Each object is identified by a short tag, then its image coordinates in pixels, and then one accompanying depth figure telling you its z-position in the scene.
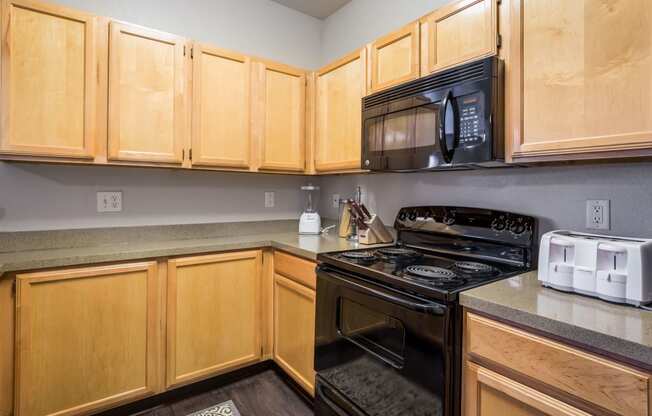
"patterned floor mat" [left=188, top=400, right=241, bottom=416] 1.79
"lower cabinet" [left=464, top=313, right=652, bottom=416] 0.77
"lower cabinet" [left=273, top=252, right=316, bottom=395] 1.79
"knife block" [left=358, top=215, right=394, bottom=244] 2.01
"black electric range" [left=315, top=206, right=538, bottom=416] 1.11
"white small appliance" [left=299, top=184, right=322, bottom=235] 2.40
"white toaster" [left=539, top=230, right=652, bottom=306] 0.94
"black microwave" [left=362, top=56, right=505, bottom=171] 1.30
